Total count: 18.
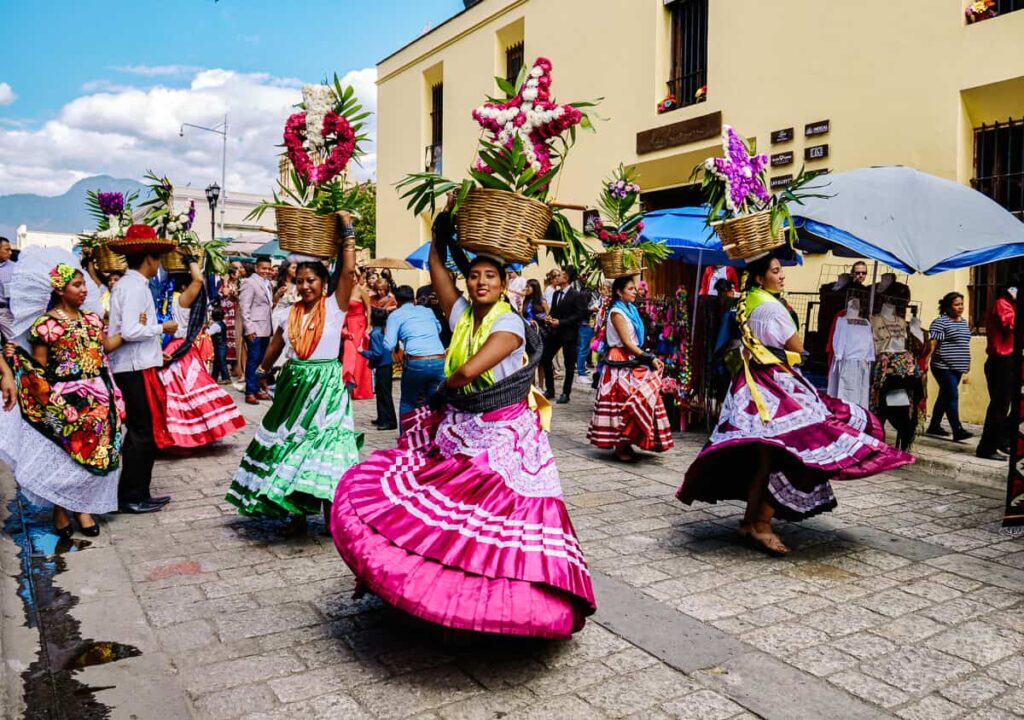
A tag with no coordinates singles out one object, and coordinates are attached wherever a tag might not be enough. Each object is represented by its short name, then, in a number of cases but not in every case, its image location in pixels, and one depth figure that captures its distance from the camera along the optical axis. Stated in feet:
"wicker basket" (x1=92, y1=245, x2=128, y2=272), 23.44
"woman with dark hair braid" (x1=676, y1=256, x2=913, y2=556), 16.87
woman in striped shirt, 29.66
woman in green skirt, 17.12
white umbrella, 23.84
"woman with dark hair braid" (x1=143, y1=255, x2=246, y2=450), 26.03
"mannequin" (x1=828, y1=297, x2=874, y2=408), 28.19
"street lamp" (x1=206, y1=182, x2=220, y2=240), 74.13
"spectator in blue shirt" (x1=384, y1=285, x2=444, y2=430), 27.35
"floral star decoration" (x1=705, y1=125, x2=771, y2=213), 17.85
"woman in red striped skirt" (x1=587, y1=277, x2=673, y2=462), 26.43
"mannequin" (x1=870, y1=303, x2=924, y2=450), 27.73
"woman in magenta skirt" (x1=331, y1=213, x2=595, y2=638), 11.02
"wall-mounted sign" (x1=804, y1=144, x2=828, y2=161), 37.46
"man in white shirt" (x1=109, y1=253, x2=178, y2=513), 19.33
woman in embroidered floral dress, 17.12
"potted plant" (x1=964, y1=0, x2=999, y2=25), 31.65
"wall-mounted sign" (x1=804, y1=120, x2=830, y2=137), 37.29
